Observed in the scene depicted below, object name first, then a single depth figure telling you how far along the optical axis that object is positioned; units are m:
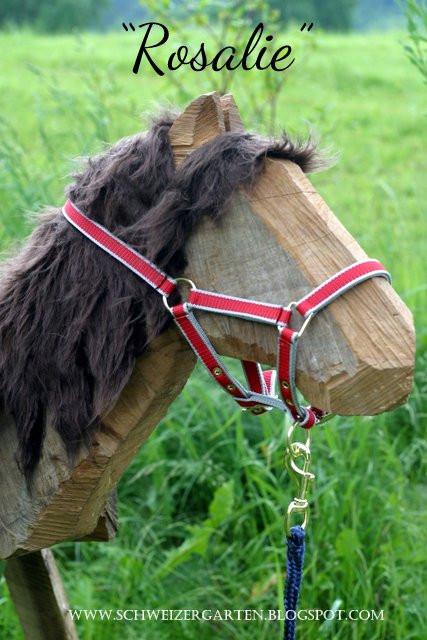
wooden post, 3.19
